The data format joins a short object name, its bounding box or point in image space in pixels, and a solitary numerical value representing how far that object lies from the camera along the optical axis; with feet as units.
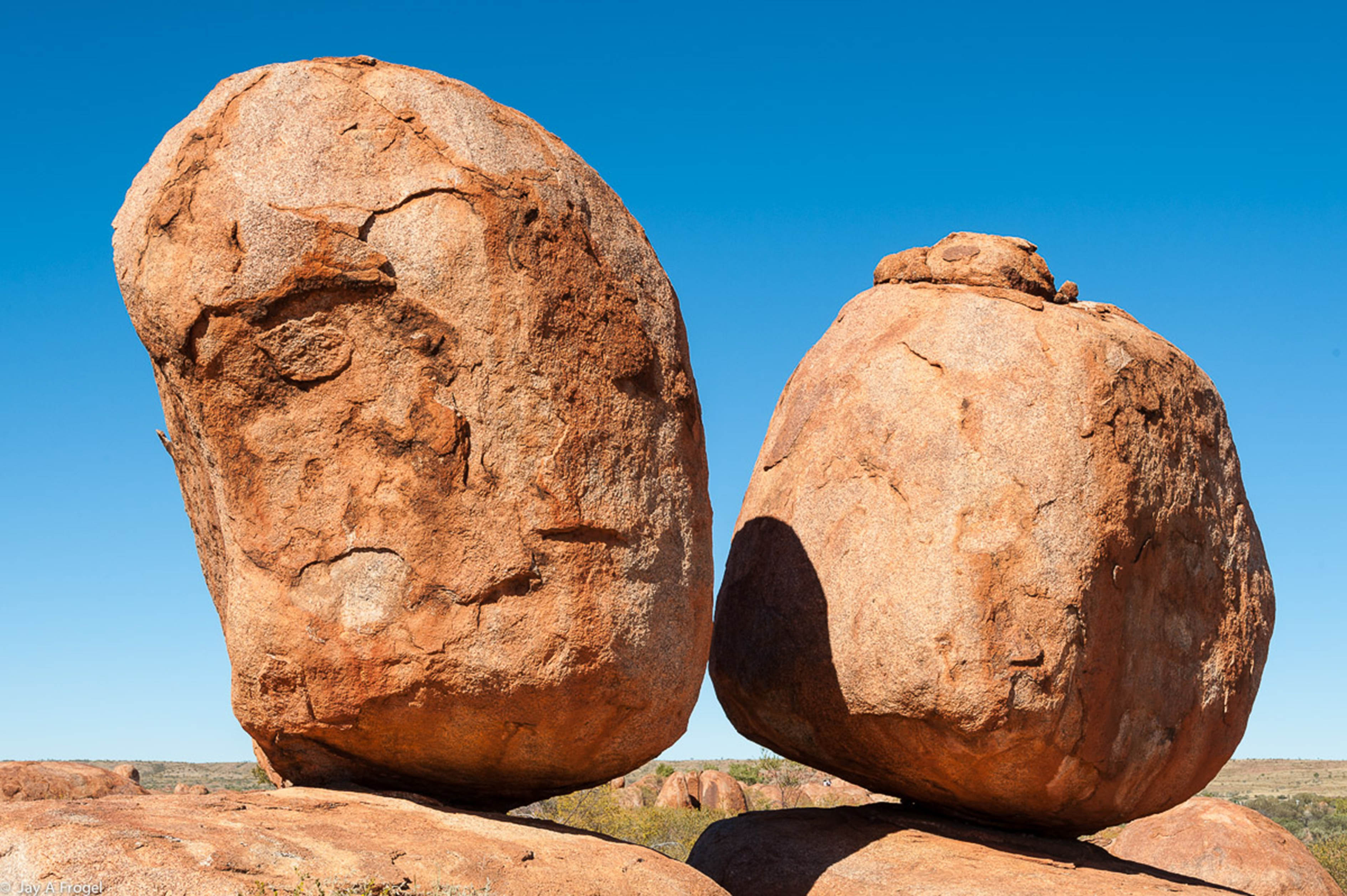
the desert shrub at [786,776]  72.95
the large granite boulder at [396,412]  15.79
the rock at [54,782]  36.11
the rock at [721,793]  68.13
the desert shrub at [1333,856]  46.60
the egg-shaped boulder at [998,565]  20.12
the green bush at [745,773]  84.94
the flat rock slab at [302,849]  12.69
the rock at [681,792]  67.72
